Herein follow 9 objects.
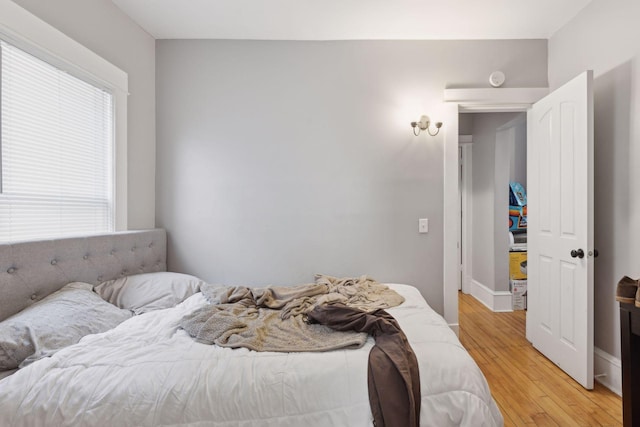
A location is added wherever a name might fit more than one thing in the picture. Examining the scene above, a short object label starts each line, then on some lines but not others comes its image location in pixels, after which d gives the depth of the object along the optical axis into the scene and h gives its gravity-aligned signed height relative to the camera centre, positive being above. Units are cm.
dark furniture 152 -78
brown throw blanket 111 -62
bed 109 -64
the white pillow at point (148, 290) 184 -49
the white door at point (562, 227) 201 -10
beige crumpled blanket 139 -55
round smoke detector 256 +113
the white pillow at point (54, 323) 119 -49
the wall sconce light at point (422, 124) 254 +74
